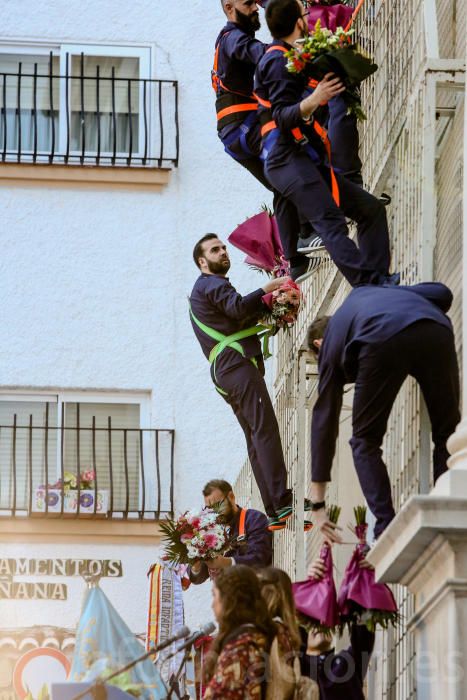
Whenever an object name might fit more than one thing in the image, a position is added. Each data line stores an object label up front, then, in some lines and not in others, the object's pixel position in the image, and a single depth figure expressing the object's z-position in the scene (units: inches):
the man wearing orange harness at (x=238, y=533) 570.6
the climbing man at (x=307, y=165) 480.7
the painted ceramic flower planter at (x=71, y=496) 845.2
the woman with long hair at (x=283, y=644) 385.1
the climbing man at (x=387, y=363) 427.5
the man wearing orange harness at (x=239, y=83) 543.2
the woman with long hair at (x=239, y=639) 375.6
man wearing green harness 573.3
